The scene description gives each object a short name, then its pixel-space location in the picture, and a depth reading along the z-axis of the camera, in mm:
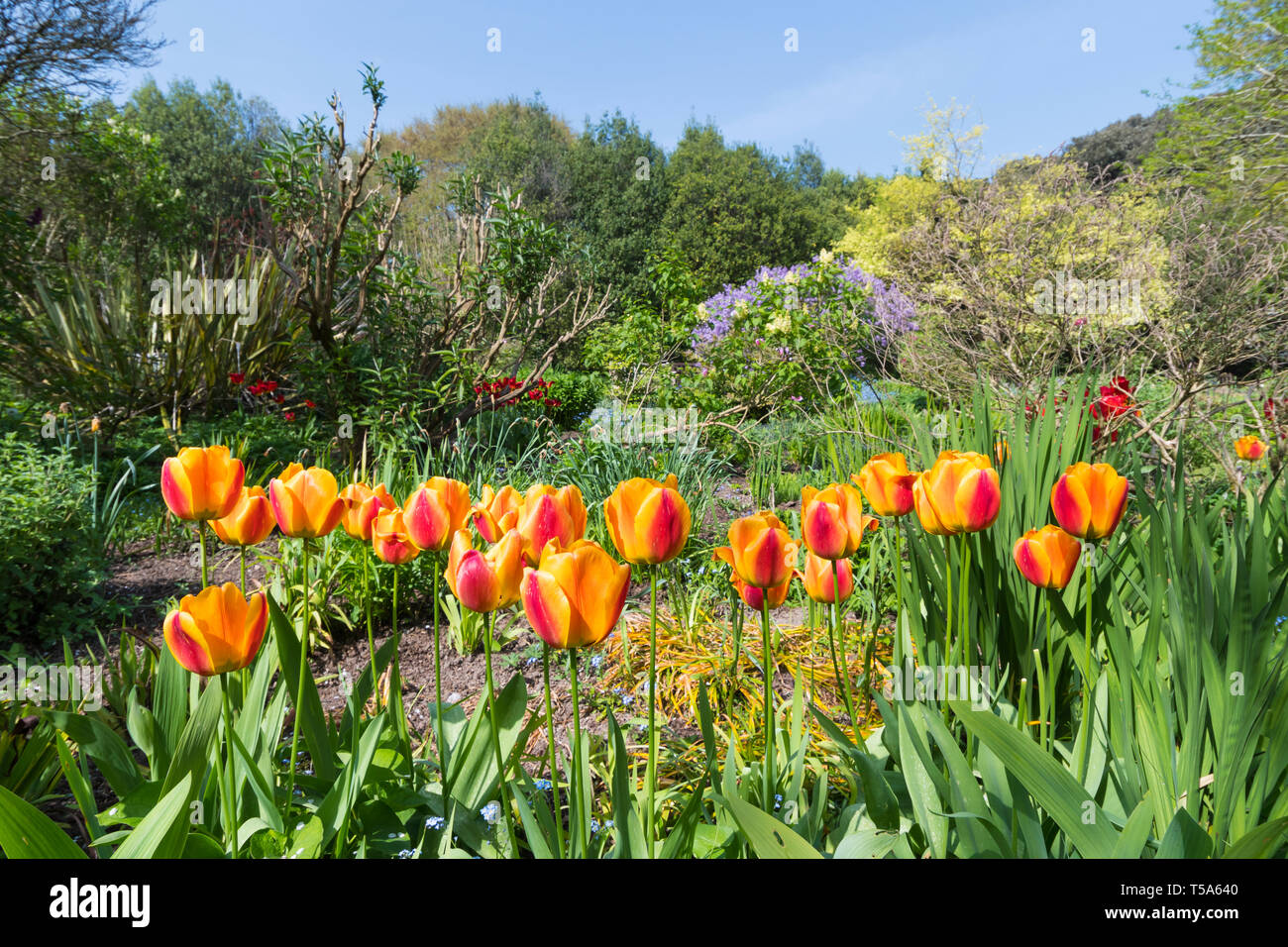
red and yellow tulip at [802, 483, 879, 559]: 1301
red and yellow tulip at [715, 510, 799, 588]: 1129
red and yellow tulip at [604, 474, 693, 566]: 1021
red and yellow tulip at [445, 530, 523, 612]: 1005
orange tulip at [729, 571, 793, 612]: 1263
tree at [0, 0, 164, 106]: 7461
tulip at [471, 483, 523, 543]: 1203
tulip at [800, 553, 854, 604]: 1551
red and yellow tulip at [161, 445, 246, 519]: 1248
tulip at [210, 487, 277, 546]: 1299
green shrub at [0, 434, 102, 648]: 3336
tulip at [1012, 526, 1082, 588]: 1278
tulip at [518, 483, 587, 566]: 1114
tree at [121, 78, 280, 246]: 21547
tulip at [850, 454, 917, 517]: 1485
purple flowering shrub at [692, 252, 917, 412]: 7543
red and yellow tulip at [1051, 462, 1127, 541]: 1296
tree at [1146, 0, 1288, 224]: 9508
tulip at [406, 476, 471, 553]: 1242
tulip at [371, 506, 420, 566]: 1369
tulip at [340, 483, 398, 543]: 1519
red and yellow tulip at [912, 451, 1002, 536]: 1243
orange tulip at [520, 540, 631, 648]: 867
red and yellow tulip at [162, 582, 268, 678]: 985
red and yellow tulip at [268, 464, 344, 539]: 1290
